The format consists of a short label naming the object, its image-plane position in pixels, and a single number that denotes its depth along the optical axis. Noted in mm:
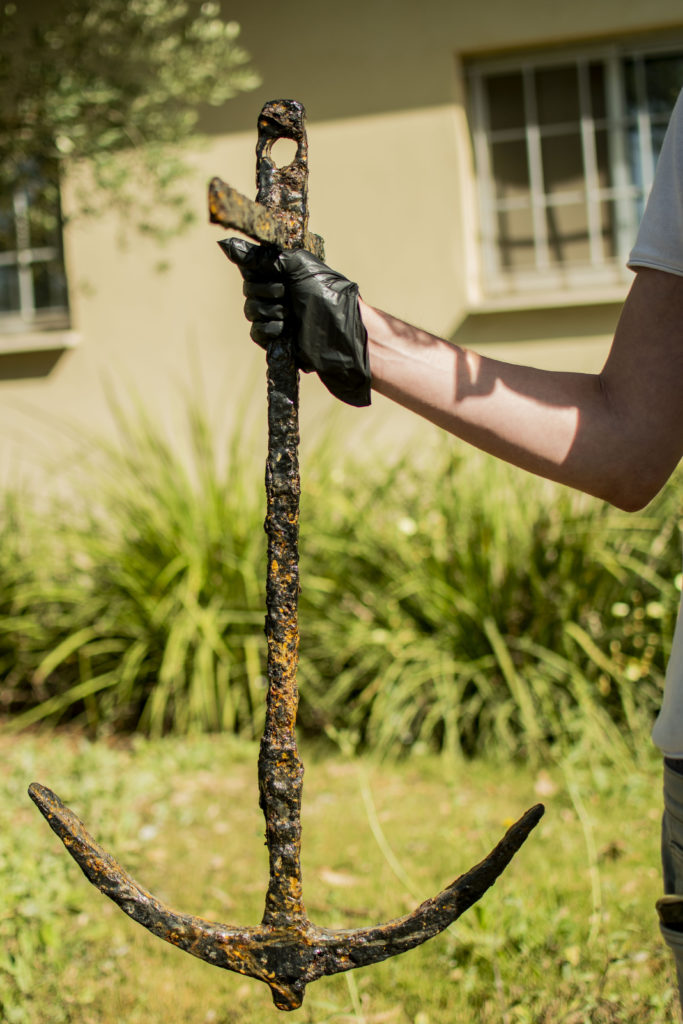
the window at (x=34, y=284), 6219
